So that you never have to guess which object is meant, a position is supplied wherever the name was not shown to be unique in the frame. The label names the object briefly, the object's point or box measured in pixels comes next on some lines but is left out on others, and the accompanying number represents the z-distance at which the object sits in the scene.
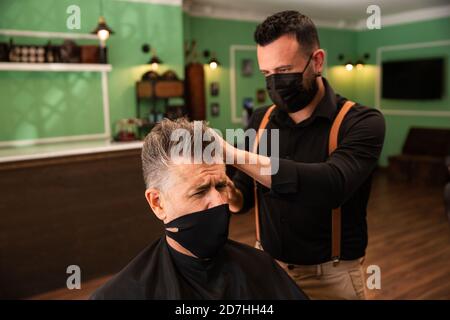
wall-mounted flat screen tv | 6.61
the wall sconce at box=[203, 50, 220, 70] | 5.84
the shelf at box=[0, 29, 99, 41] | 3.82
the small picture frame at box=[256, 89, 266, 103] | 6.47
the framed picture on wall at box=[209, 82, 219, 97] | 6.01
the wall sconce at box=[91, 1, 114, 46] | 3.75
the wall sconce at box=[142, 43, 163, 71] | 4.65
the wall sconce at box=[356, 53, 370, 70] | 6.45
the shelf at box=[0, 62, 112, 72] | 3.73
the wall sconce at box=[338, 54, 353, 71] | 5.29
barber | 1.20
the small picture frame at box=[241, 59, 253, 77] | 6.32
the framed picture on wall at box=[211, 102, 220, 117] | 6.07
